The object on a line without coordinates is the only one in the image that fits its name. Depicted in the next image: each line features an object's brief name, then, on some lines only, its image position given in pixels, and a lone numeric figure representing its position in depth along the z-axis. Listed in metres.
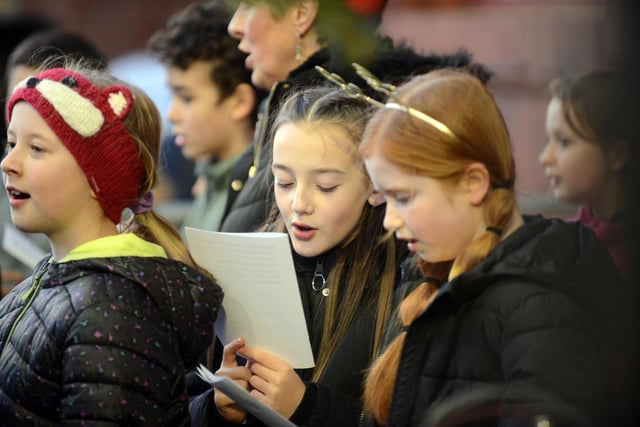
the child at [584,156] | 6.68
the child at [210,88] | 10.43
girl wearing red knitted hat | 5.06
